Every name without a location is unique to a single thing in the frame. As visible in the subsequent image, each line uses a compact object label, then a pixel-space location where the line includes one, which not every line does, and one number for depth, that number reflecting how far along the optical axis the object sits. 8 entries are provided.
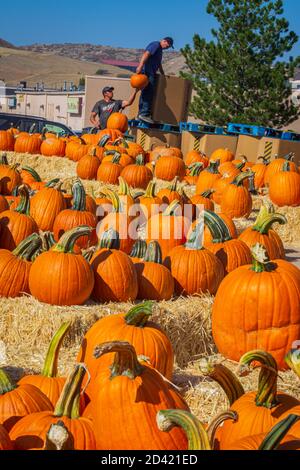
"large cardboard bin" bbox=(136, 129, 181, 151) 11.53
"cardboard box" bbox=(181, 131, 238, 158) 11.23
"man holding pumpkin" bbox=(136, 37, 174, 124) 12.38
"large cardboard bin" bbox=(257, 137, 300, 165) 10.21
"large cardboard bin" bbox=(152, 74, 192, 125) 12.57
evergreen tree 20.17
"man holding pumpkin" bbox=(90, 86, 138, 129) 12.74
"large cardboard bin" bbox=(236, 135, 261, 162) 10.70
